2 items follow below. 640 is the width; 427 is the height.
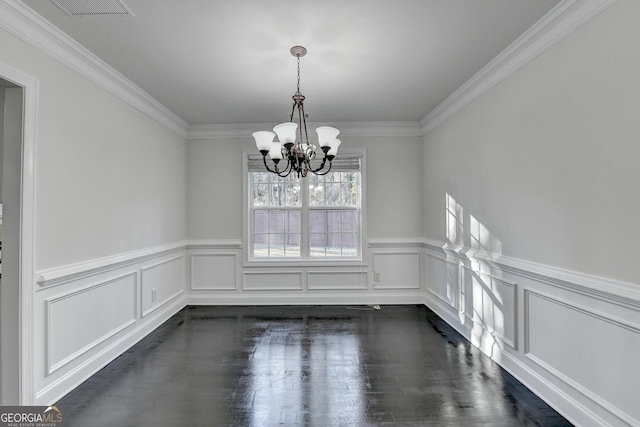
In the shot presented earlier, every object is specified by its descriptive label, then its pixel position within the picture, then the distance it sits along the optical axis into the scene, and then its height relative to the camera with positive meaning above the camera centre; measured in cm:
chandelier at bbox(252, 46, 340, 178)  250 +54
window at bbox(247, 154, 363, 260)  497 +0
